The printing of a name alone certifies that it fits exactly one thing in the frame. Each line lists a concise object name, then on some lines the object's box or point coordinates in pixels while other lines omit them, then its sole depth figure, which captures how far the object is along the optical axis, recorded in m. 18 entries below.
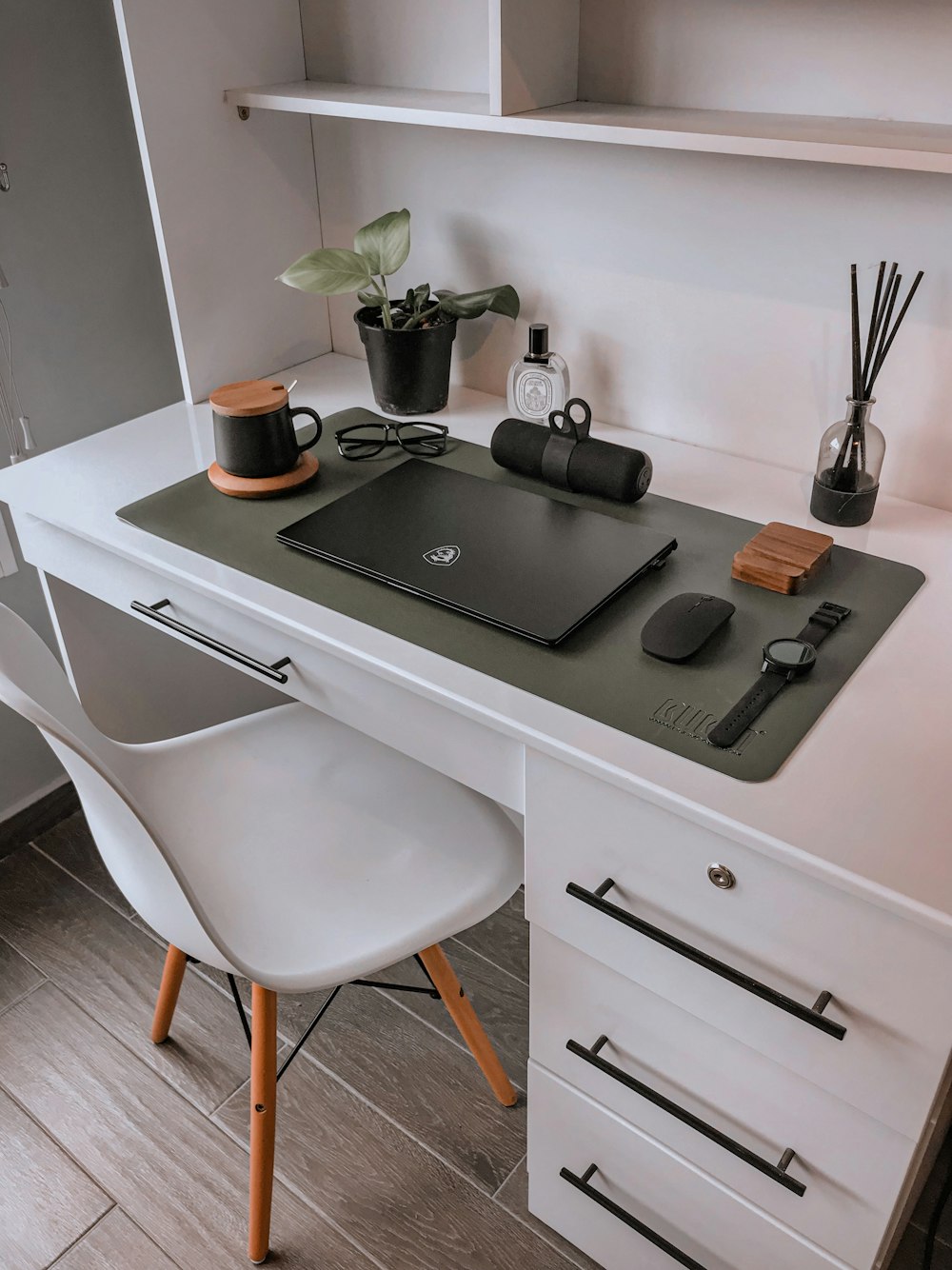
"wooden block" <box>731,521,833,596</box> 1.09
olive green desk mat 0.93
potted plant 1.43
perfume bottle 1.40
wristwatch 0.91
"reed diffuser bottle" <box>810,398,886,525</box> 1.18
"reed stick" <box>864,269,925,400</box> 1.10
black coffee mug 1.30
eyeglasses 1.42
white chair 1.08
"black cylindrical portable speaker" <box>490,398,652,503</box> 1.26
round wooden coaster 1.33
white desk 0.82
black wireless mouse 1.00
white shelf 0.99
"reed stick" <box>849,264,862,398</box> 1.11
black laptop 1.09
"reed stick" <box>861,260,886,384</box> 1.08
